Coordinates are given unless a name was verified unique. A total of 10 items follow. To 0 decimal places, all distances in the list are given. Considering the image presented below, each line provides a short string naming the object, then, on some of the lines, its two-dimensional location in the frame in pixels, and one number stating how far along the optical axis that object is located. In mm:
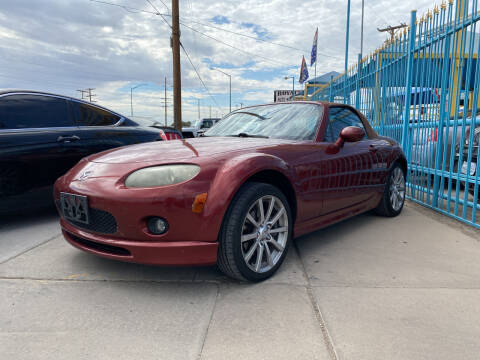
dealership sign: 34300
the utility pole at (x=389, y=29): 39378
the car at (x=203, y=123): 18688
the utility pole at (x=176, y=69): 13547
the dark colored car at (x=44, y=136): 3416
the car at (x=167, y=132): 4820
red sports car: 2074
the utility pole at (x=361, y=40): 25570
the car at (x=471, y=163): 3656
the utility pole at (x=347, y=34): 16875
